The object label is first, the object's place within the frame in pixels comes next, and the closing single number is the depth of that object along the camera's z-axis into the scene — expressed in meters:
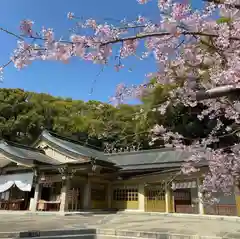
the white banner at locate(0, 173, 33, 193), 15.67
